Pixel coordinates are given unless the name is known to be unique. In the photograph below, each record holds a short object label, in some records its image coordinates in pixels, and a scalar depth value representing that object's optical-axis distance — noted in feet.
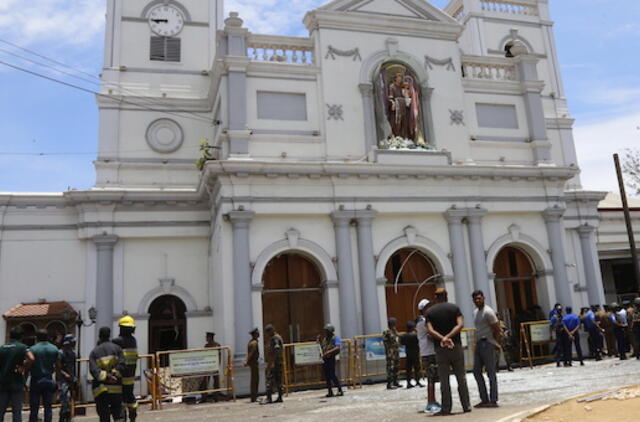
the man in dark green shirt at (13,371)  32.35
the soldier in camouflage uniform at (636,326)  59.89
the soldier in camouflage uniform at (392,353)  50.50
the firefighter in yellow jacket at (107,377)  29.89
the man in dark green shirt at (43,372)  33.86
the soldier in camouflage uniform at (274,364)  46.24
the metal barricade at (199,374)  51.13
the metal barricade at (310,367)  54.19
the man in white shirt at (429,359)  32.37
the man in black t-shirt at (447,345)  30.09
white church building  63.57
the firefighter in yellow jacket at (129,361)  32.22
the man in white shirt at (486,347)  31.73
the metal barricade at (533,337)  63.67
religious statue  69.51
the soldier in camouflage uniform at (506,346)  57.47
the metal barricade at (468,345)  60.70
